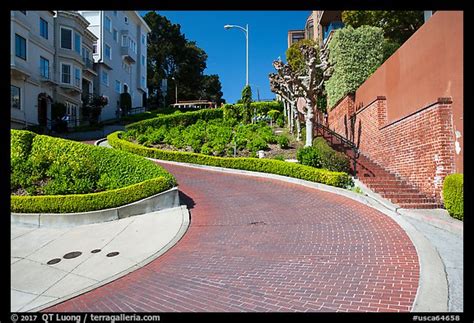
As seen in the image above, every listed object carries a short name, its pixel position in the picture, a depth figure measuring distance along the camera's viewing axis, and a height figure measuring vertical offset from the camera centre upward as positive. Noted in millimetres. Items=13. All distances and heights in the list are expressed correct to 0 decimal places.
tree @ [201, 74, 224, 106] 75688 +17088
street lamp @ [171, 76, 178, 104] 65562 +14874
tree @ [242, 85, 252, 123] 32344 +5962
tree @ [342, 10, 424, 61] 23516 +10006
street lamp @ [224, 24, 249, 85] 38078 +12406
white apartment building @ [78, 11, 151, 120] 40000 +14394
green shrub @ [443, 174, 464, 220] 8219 -803
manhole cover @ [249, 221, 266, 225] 9408 -1655
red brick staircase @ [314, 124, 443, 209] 10484 -814
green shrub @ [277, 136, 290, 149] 20617 +1249
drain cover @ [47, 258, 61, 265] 7288 -2104
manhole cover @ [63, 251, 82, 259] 7605 -2059
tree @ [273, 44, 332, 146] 17156 +4384
